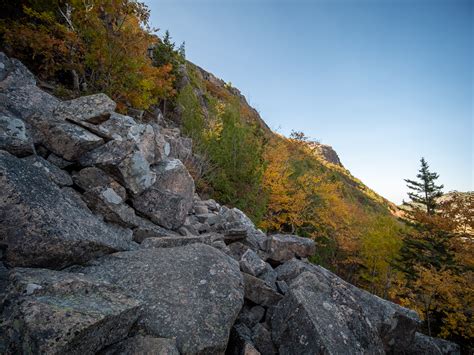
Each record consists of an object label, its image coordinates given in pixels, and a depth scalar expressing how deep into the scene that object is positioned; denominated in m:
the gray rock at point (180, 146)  11.89
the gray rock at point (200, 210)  8.47
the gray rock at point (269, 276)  4.95
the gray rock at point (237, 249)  5.89
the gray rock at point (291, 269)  5.55
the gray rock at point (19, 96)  5.44
